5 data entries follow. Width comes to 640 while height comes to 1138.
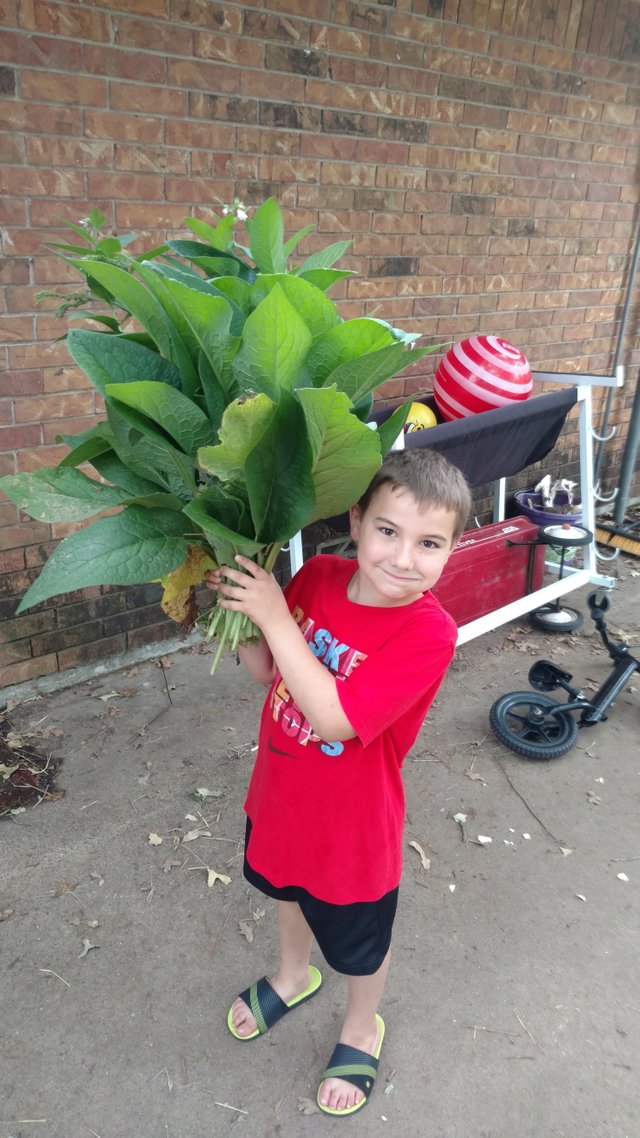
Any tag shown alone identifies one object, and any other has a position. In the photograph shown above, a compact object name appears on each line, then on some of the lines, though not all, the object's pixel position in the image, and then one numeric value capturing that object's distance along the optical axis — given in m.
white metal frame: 3.91
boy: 1.50
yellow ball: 3.83
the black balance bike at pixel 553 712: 3.37
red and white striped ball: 3.96
